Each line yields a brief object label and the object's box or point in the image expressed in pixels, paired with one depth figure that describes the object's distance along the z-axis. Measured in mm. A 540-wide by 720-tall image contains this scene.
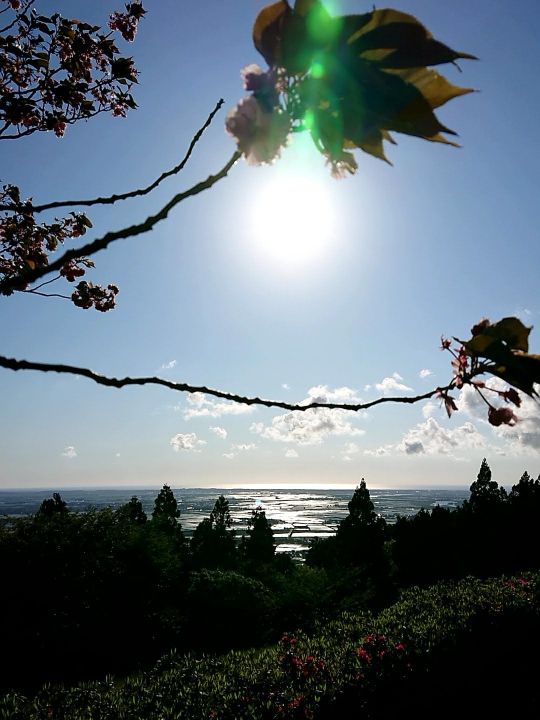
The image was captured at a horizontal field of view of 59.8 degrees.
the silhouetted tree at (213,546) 33719
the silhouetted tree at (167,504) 38794
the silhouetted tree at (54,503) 29194
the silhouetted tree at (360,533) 27172
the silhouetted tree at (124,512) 19781
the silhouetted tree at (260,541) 36250
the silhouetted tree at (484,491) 29688
